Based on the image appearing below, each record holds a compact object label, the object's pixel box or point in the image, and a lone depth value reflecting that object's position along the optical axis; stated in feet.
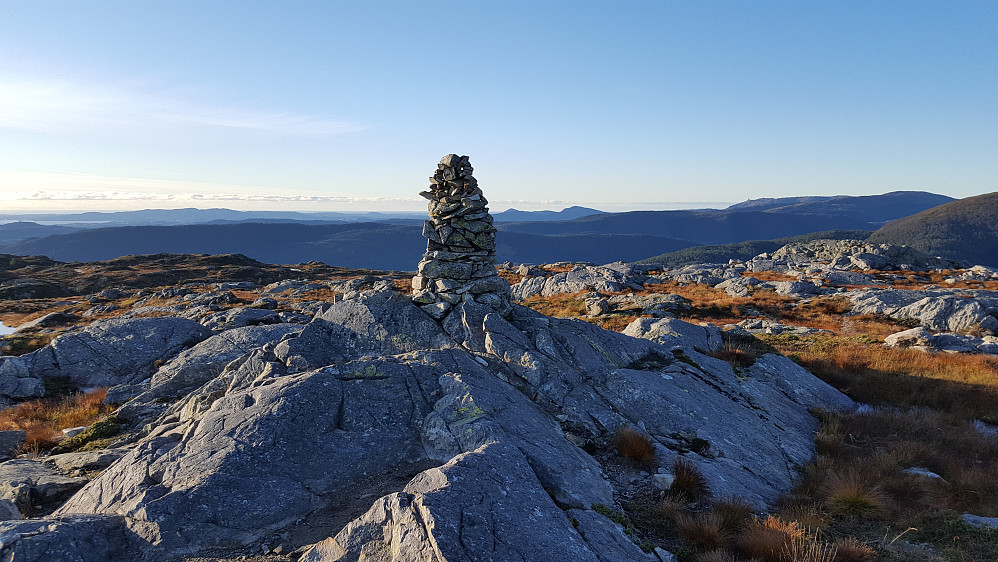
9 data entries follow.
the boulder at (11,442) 42.65
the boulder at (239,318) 81.56
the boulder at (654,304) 132.16
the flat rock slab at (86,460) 37.01
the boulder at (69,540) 21.01
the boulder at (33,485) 30.27
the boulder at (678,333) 68.44
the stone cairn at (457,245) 56.49
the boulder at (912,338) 86.02
